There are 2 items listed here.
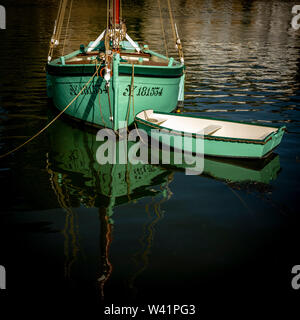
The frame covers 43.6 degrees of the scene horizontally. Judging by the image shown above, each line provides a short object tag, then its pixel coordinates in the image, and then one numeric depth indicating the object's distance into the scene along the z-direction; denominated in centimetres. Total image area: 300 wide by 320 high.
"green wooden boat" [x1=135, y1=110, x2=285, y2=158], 1146
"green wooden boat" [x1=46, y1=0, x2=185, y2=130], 1294
